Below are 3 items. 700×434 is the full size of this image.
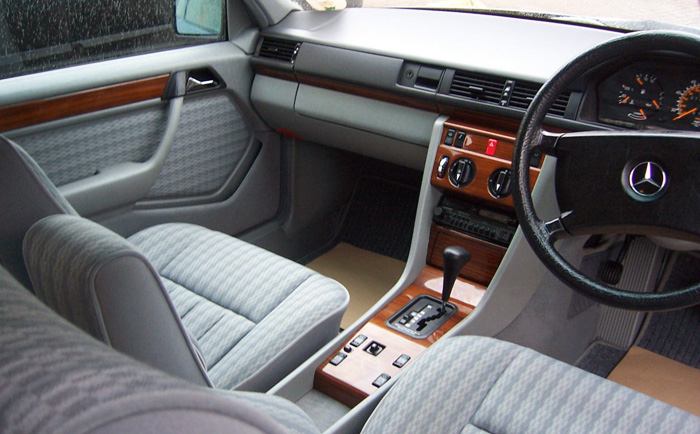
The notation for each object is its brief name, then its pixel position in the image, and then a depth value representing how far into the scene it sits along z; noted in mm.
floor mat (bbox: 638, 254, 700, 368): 1995
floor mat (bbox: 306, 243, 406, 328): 2438
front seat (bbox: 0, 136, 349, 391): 754
